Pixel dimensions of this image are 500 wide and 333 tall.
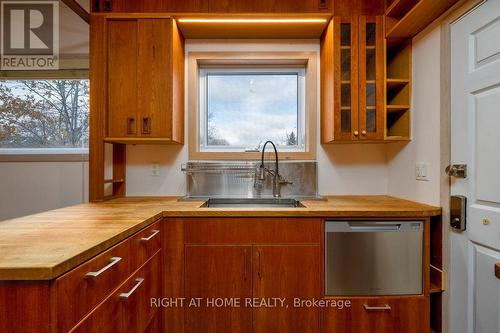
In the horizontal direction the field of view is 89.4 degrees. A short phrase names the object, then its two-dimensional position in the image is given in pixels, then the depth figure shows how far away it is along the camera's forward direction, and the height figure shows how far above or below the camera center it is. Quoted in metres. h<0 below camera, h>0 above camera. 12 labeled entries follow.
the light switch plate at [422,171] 1.68 -0.03
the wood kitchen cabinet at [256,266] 1.53 -0.61
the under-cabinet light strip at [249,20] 1.85 +1.07
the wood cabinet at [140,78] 1.81 +0.62
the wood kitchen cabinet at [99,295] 0.69 -0.44
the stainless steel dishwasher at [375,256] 1.52 -0.54
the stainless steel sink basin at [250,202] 2.03 -0.30
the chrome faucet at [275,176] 2.09 -0.09
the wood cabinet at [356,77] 1.81 +0.64
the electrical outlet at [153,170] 2.18 -0.04
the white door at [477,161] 1.21 +0.03
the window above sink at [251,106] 2.26 +0.54
